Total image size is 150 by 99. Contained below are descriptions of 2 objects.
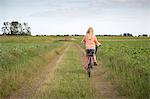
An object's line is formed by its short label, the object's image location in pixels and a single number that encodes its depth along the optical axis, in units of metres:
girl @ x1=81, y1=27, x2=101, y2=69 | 15.48
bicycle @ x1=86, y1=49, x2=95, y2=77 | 15.62
